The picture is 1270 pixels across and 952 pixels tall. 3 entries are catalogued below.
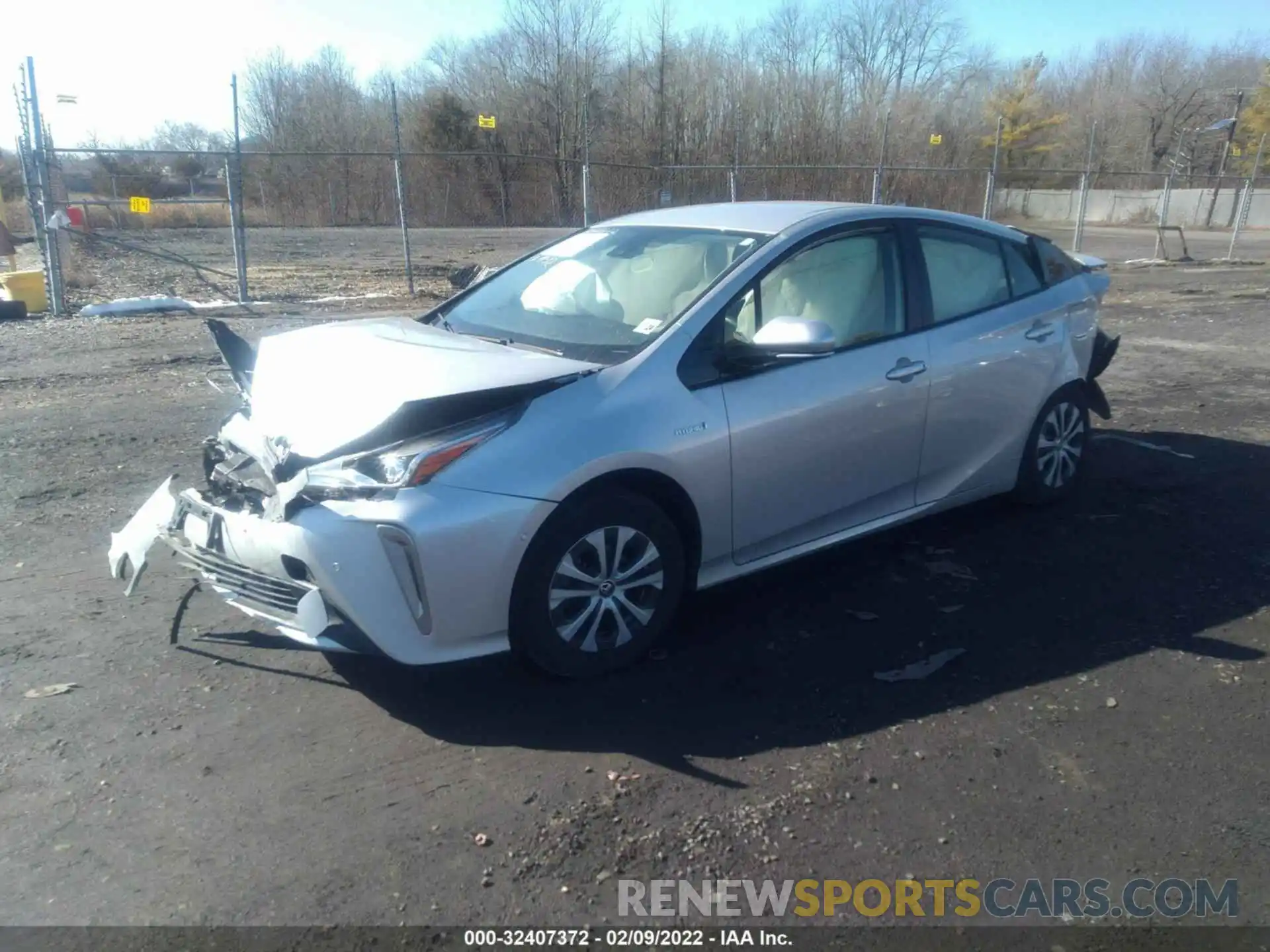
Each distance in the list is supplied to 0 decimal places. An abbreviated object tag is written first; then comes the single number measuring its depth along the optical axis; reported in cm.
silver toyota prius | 341
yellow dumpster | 1273
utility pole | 3912
